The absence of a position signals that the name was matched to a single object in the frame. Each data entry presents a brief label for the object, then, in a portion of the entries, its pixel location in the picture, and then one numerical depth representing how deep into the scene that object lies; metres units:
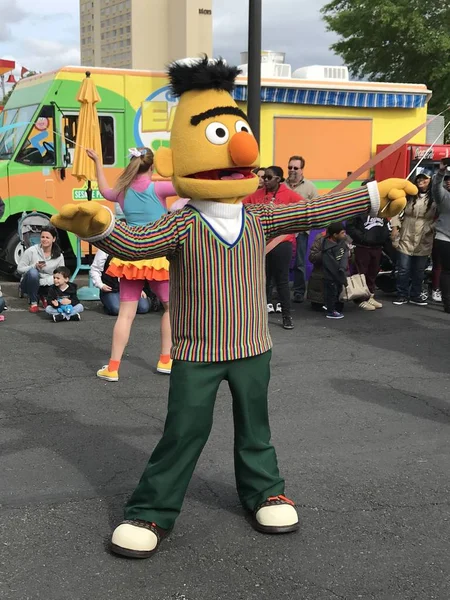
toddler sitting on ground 8.89
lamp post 8.68
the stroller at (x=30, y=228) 11.01
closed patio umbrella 9.73
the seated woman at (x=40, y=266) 9.42
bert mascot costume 3.43
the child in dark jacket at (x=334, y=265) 9.30
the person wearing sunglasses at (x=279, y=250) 8.16
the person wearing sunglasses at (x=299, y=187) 9.81
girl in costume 6.05
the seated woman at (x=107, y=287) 9.20
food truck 11.36
